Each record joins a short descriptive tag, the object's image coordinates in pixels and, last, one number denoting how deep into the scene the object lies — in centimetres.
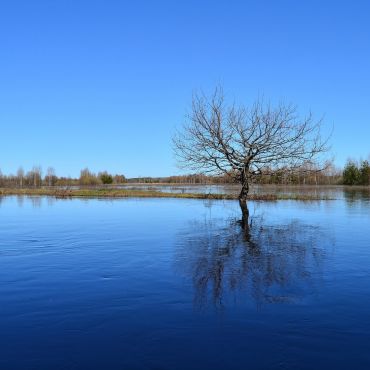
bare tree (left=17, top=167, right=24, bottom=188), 12444
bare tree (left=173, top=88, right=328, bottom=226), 2739
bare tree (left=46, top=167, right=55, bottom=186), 12742
